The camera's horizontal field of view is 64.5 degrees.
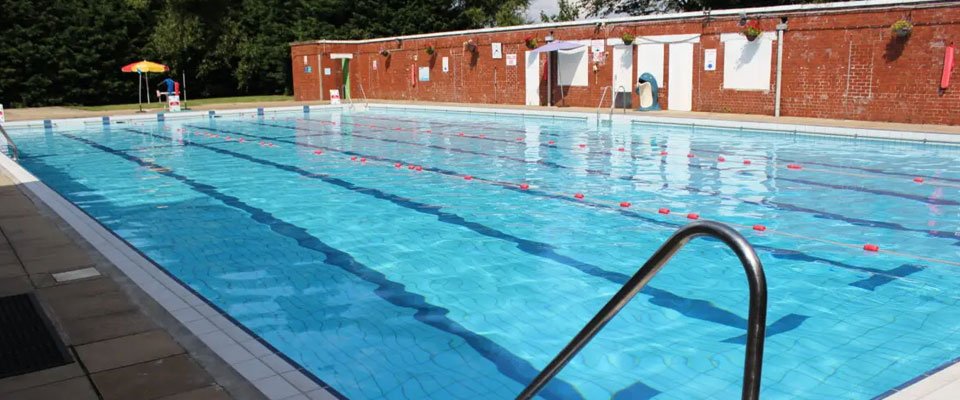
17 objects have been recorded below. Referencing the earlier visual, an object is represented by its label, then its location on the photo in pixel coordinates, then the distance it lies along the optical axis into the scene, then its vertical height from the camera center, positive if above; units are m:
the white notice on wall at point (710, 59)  19.31 +0.82
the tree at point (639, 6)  35.79 +4.45
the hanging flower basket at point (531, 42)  24.00 +1.64
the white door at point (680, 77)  19.98 +0.40
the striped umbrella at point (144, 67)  25.48 +1.08
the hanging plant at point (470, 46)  26.52 +1.72
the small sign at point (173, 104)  24.94 -0.16
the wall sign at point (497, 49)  25.64 +1.51
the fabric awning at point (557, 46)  22.61 +1.41
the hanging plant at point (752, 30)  17.98 +1.43
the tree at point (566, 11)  41.88 +4.53
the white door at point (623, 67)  21.45 +0.72
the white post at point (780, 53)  17.59 +0.88
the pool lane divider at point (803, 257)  6.18 -1.45
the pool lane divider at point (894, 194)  8.98 -1.30
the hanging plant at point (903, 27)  15.35 +1.24
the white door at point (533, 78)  24.56 +0.52
